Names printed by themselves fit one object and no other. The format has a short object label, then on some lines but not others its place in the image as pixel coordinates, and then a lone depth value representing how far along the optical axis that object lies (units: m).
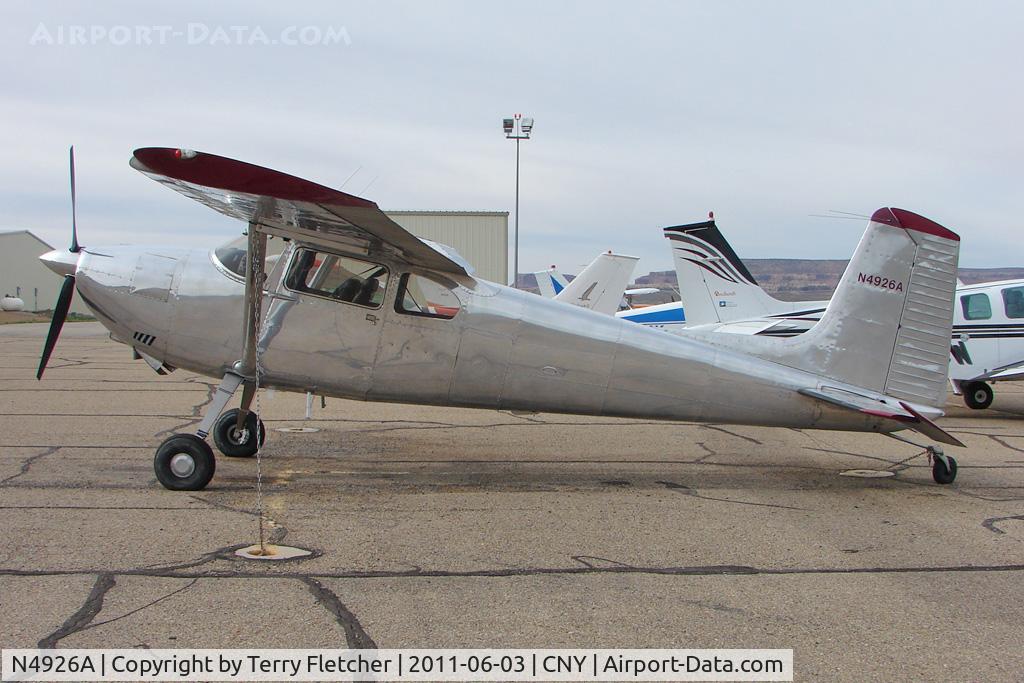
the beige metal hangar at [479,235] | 40.28
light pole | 36.72
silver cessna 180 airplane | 7.25
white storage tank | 58.09
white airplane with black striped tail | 14.18
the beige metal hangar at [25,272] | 60.00
